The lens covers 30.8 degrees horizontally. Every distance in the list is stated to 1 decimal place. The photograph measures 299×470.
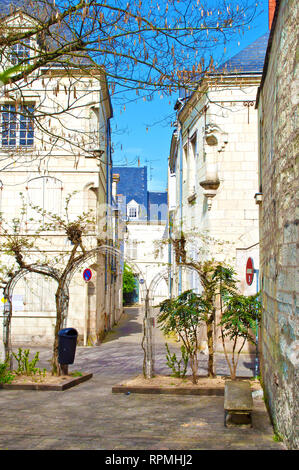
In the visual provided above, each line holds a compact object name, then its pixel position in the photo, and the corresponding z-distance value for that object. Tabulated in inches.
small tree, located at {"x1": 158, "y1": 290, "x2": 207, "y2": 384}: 352.8
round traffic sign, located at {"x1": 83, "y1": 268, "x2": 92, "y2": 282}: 618.4
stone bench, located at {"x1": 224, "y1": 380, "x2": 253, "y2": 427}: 237.3
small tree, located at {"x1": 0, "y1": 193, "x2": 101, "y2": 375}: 408.2
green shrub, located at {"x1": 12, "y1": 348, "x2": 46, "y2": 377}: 387.1
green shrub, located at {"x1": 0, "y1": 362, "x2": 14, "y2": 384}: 366.6
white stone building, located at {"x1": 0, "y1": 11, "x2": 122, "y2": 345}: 653.3
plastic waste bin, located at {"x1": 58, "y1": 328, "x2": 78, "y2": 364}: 385.7
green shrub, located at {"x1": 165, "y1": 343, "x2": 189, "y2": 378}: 369.1
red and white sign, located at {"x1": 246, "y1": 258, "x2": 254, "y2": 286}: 397.1
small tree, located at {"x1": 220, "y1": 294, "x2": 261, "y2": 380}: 332.2
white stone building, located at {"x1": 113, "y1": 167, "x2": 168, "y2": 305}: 1825.8
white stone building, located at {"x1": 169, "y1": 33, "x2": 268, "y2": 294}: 570.3
